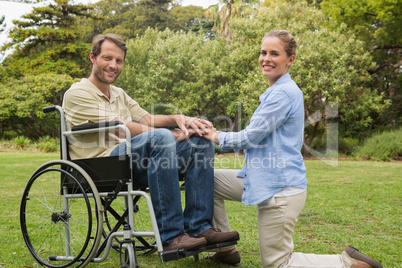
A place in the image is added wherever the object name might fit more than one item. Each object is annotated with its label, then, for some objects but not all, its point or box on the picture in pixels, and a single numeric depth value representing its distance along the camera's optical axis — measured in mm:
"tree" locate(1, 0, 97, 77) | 22078
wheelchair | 2391
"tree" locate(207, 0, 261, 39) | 20453
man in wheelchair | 2404
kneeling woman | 2324
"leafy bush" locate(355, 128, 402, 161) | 13414
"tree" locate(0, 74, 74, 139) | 18969
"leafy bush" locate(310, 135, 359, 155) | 15306
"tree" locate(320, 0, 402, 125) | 14688
